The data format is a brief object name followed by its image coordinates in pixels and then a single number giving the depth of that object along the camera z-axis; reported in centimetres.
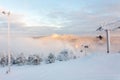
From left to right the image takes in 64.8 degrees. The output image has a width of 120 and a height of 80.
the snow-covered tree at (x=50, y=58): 2926
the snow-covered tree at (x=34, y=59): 2914
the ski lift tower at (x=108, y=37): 1311
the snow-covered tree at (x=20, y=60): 3077
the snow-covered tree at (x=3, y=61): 3199
